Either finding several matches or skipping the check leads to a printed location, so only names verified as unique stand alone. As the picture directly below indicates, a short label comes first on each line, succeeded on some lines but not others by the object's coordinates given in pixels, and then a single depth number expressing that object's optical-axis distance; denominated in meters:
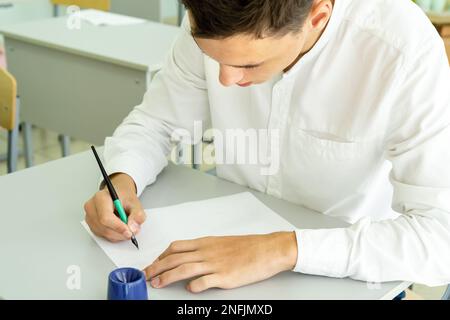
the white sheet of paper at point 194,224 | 1.11
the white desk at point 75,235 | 1.02
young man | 1.03
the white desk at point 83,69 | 2.47
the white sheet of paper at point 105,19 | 2.98
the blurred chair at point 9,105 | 2.04
